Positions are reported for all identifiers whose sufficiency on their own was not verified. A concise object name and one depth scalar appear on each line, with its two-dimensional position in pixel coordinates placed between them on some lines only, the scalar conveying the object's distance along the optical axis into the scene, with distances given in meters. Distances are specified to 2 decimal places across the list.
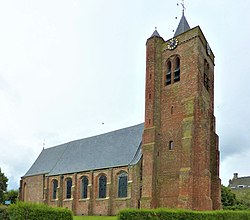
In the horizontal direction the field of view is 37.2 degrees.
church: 33.28
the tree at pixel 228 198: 53.84
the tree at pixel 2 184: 58.50
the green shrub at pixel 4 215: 21.38
